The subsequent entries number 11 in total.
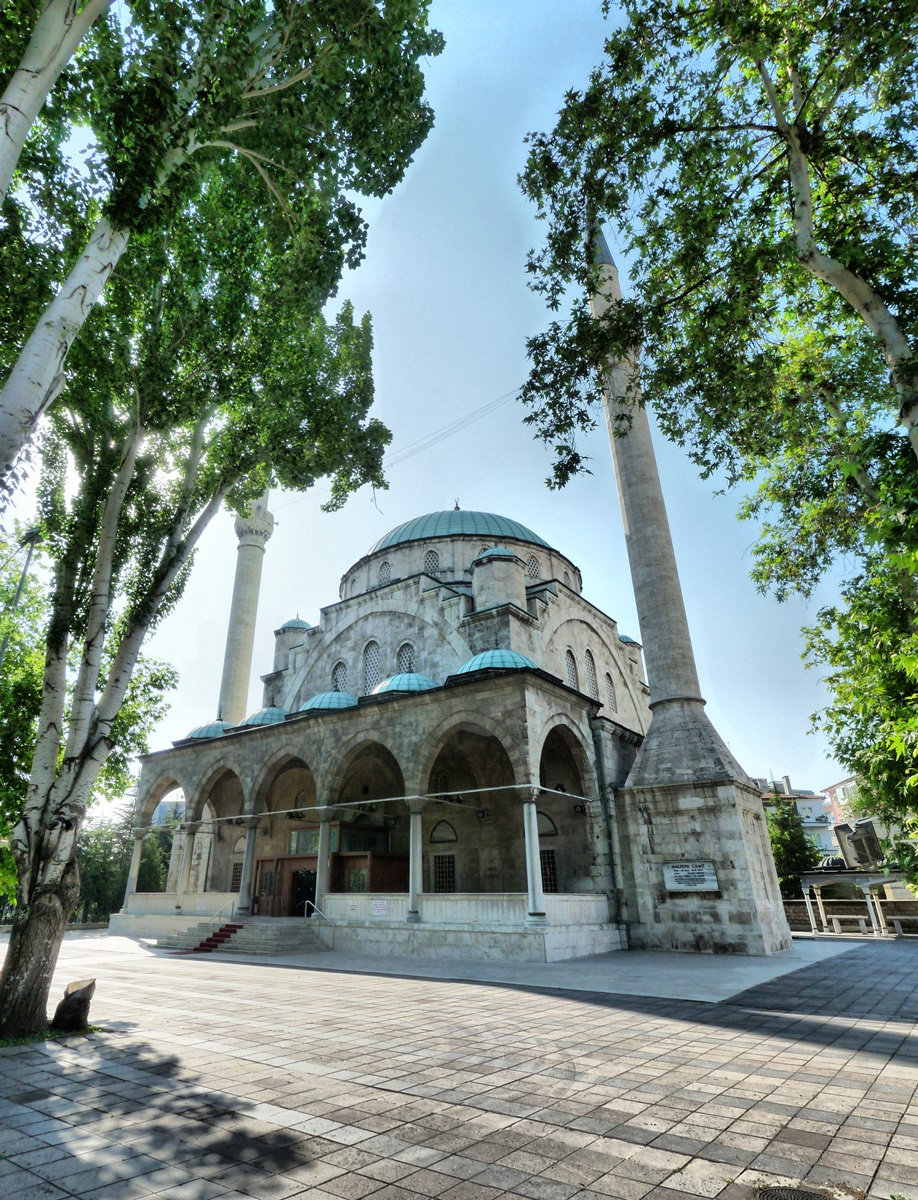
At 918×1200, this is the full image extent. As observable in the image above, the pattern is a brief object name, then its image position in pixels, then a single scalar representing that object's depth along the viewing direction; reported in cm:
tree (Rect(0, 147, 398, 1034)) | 721
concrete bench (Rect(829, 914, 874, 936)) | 2272
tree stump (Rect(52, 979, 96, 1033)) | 690
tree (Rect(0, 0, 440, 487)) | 512
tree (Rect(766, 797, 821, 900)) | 3080
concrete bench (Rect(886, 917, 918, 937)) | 2170
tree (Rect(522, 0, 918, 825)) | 671
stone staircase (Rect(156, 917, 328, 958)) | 1622
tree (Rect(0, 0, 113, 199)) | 431
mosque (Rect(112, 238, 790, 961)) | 1495
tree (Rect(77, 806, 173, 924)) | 3816
